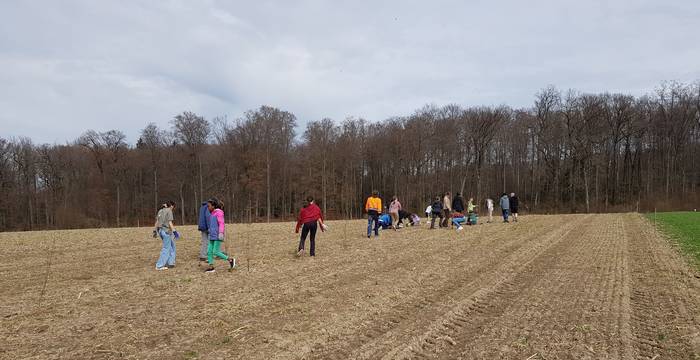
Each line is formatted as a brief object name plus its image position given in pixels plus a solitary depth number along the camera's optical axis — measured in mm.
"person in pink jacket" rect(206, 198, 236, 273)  11500
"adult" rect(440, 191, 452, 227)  22719
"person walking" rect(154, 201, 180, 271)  11875
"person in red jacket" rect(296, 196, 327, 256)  13109
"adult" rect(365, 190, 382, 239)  18875
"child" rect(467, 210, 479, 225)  25406
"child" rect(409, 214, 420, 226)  25752
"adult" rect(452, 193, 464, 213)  23266
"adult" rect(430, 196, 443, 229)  22156
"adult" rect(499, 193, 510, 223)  27097
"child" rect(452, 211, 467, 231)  22705
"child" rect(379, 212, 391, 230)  23359
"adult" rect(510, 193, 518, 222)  26617
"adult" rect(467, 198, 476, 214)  25609
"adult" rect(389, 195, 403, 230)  22214
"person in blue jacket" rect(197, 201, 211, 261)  12086
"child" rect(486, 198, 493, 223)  26272
